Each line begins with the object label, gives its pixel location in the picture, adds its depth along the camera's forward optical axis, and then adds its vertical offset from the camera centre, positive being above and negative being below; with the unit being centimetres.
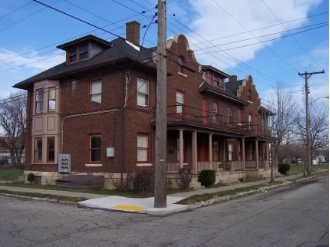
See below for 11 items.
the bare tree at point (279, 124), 2812 +247
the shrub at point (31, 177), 2373 -137
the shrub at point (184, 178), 1981 -126
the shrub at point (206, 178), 2184 -138
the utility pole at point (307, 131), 3594 +242
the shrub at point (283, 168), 3712 -136
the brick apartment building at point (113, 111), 2016 +281
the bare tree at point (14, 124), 5956 +543
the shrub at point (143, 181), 1761 -125
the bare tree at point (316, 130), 4382 +317
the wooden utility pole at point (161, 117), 1323 +147
